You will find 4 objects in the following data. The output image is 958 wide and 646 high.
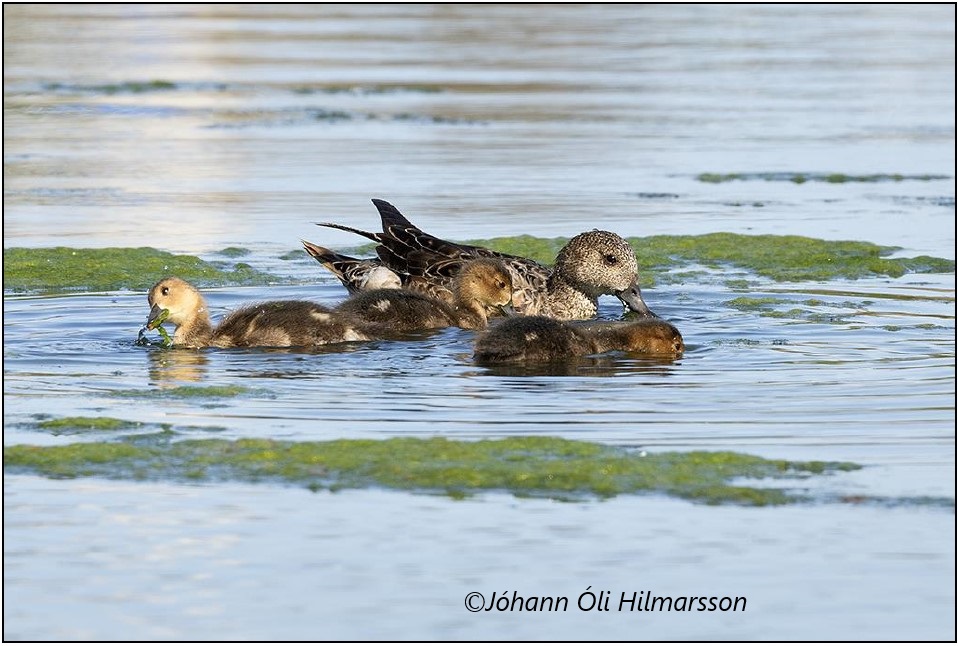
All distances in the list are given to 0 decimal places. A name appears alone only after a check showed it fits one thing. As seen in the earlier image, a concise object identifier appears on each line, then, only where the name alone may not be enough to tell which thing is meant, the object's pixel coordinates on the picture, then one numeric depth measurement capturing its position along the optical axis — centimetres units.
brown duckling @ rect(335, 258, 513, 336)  1934
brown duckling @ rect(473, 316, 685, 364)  1764
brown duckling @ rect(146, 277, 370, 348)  1830
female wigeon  2086
